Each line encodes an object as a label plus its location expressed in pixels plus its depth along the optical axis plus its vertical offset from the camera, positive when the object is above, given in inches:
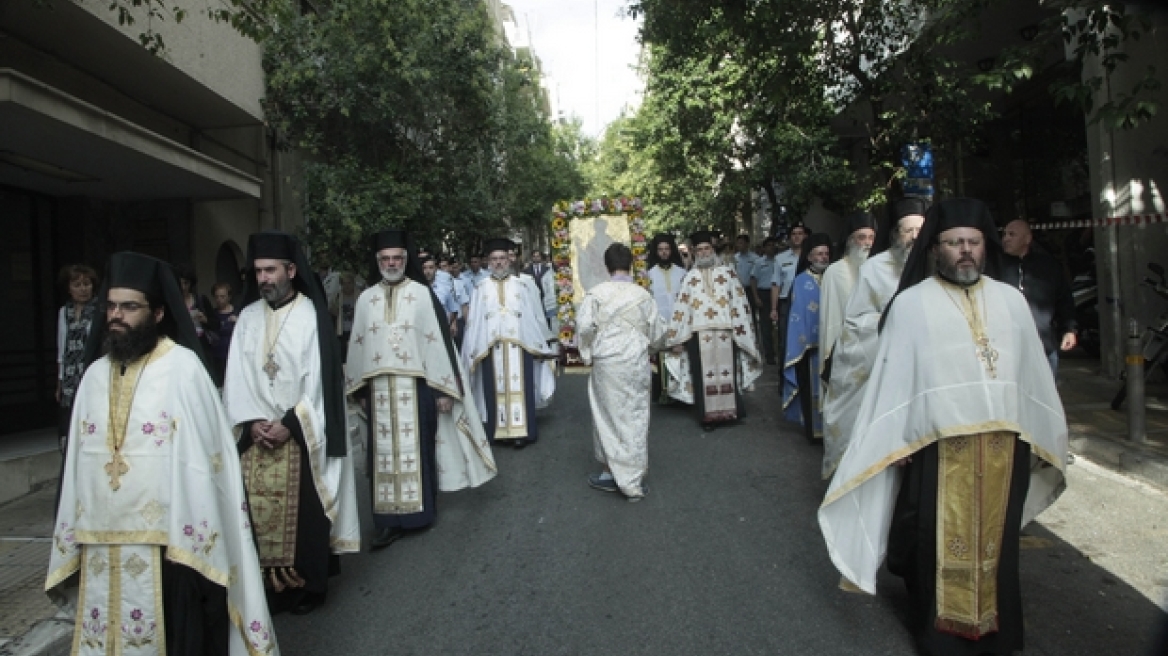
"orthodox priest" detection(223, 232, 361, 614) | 186.7 -15.3
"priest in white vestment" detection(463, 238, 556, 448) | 360.5 -4.1
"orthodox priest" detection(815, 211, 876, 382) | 264.8 +12.7
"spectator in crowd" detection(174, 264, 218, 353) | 299.8 +17.0
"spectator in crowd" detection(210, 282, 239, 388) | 314.7 +10.3
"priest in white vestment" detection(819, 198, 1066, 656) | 149.5 -22.6
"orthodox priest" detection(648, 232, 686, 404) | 446.9 +28.3
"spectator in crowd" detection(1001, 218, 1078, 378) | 264.2 +7.7
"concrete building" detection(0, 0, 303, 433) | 320.2 +79.0
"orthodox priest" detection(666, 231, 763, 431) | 374.0 -1.3
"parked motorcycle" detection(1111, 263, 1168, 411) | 338.0 -12.8
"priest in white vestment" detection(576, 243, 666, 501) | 269.9 -10.6
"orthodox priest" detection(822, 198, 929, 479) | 207.5 +1.3
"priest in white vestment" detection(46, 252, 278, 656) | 131.3 -21.9
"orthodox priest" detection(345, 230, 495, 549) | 239.1 -9.6
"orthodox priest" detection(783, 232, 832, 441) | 330.3 -0.8
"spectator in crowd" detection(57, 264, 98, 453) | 247.4 +9.8
